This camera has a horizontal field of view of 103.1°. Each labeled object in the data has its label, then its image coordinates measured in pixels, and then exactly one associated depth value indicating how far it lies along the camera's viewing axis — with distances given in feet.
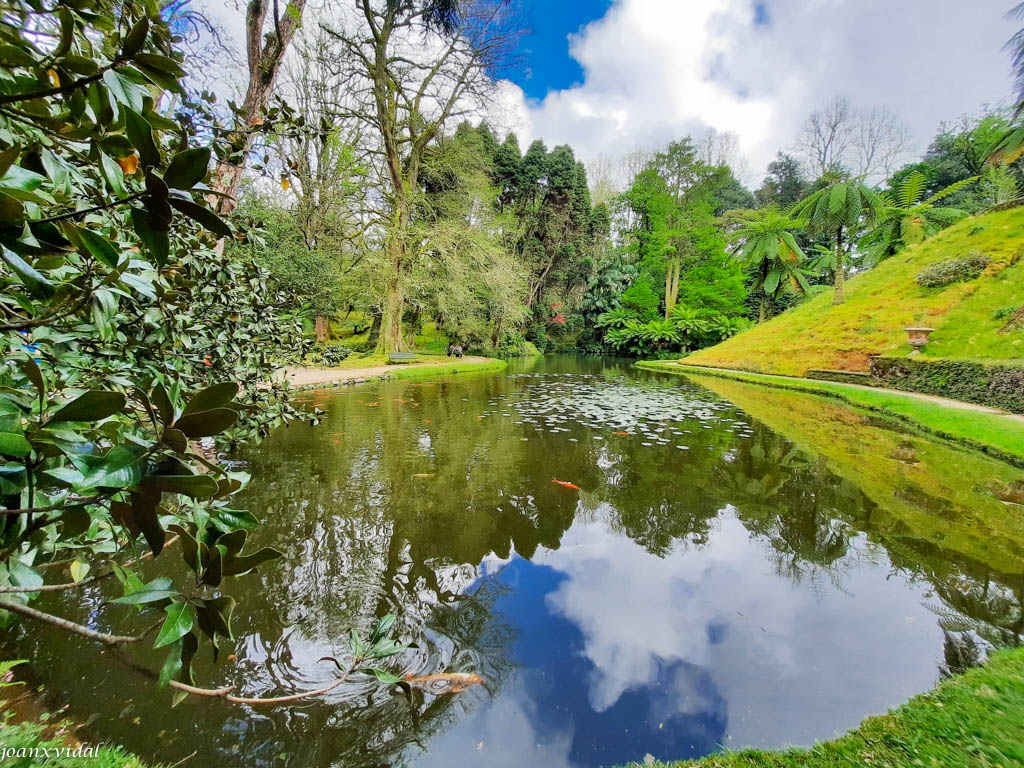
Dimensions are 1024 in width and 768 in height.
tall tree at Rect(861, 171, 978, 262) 61.05
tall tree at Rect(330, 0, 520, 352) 39.55
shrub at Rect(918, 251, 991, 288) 42.16
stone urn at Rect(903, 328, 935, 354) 36.53
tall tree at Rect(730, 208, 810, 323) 67.77
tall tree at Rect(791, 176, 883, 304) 56.08
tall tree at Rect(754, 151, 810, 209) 103.50
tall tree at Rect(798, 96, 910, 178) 83.15
